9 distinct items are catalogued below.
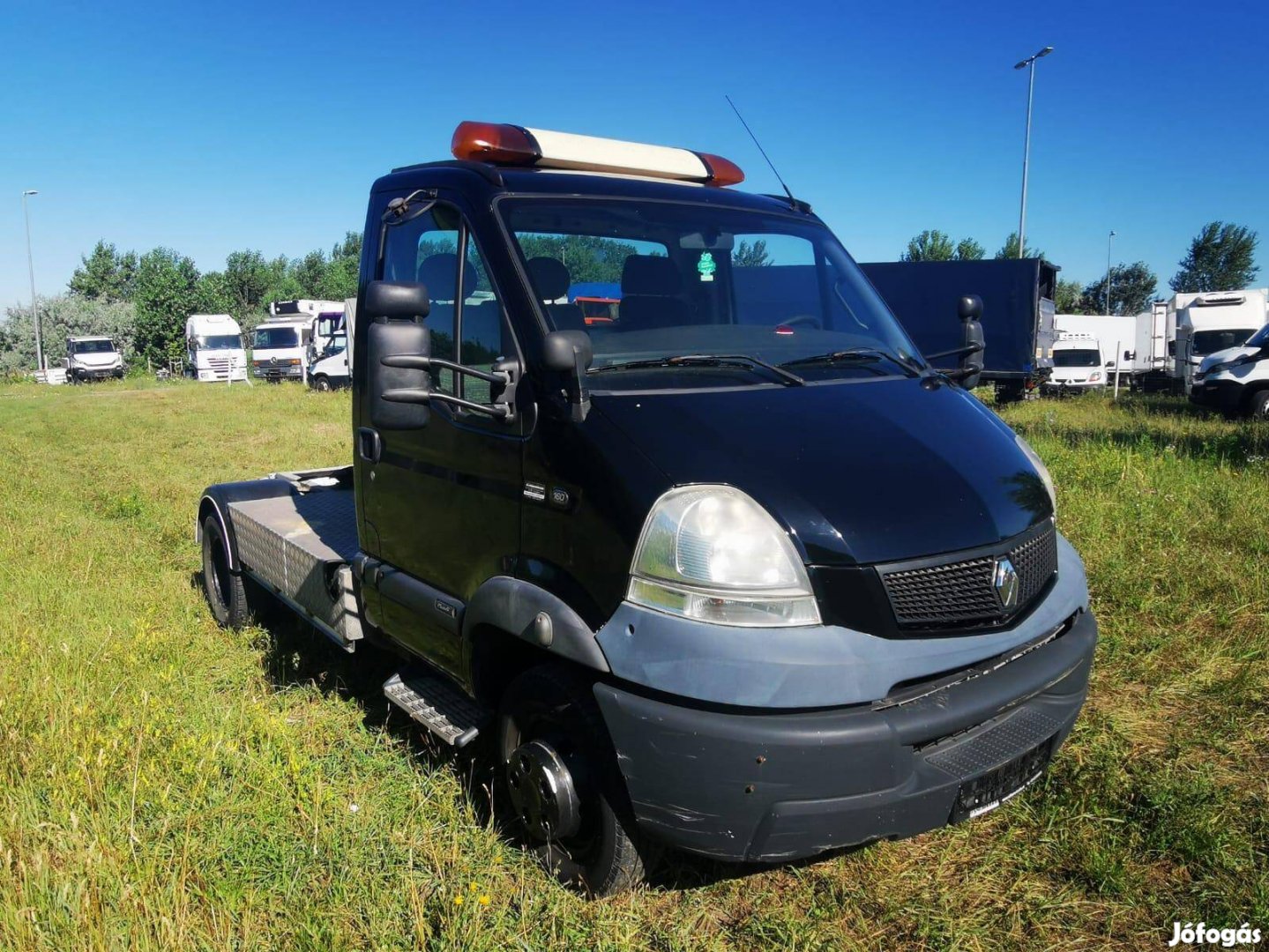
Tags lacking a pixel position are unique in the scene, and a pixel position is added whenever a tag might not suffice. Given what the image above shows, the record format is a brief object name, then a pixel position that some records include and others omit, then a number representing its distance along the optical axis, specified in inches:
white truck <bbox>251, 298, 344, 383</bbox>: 1422.2
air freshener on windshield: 150.0
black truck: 102.4
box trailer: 861.8
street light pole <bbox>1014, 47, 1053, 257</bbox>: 1224.2
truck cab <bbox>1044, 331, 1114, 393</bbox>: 1123.9
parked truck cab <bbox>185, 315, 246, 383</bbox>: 1555.1
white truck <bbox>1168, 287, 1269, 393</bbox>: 1007.0
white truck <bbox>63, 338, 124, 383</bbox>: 1707.7
